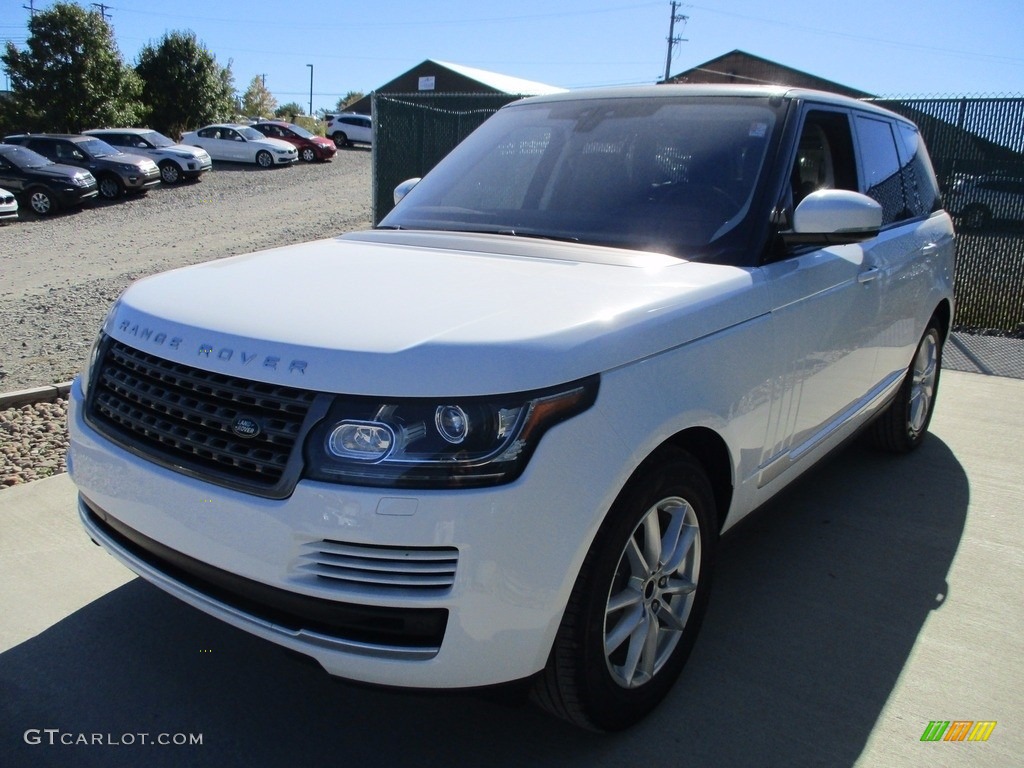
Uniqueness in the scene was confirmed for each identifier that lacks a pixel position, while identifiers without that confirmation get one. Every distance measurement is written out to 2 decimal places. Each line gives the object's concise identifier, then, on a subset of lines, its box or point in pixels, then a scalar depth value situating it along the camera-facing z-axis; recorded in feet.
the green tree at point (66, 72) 111.55
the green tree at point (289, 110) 261.85
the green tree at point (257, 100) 241.55
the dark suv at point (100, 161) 71.36
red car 108.99
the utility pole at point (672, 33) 214.16
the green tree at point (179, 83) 131.03
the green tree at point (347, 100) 293.49
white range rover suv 6.45
